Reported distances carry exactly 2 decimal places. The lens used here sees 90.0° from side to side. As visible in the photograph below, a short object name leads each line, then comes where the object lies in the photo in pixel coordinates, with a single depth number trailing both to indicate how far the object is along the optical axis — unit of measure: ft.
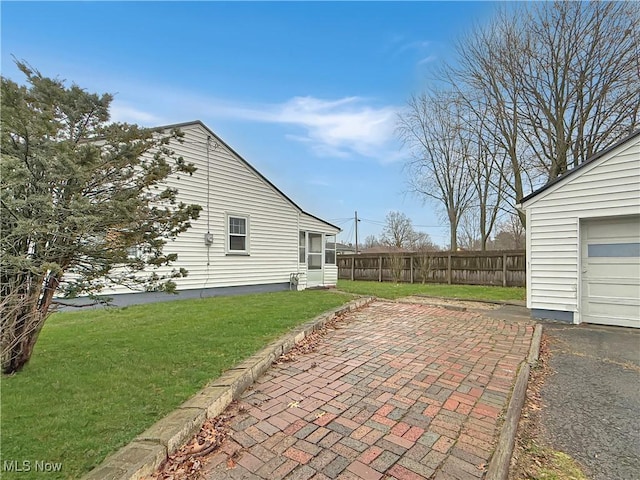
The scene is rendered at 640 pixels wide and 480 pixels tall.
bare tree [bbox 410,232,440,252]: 122.83
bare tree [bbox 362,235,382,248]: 156.41
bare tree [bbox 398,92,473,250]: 62.34
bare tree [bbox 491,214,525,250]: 72.36
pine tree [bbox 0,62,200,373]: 8.73
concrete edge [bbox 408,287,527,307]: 28.96
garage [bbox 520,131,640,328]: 19.77
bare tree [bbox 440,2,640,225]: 34.04
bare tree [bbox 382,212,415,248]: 122.93
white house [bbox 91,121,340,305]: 30.81
